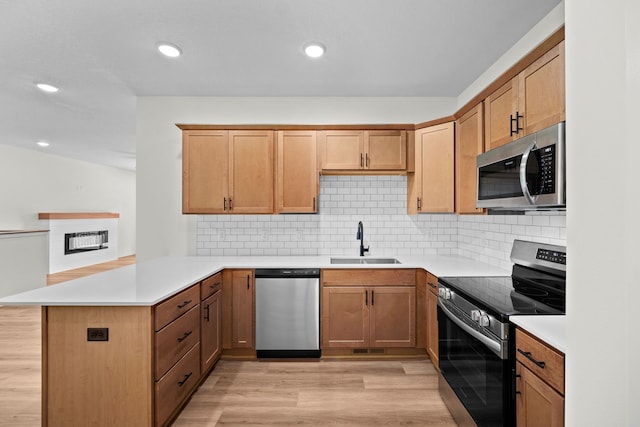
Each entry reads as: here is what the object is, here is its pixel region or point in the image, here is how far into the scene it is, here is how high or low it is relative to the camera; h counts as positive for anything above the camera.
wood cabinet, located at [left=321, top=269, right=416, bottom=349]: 3.04 -0.83
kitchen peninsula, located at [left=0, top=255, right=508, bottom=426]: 1.83 -0.77
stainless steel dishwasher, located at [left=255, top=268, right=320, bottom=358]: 3.03 -0.84
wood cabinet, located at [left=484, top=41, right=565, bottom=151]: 1.74 +0.65
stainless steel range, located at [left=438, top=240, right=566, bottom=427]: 1.54 -0.57
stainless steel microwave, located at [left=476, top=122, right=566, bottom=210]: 1.60 +0.22
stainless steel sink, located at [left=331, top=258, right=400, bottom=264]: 3.49 -0.47
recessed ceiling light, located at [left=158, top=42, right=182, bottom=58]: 2.54 +1.23
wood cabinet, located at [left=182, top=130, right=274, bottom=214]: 3.33 +0.38
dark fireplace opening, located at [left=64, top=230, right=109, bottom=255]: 7.35 -0.64
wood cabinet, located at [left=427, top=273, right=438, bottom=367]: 2.69 -0.82
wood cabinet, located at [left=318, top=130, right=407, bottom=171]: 3.36 +0.63
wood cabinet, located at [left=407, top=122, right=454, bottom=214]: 3.09 +0.41
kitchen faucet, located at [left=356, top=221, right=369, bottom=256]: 3.51 -0.23
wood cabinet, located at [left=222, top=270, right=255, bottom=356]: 3.06 -0.80
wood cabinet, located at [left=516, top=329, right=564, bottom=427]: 1.22 -0.64
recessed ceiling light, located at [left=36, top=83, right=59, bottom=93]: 3.29 +1.22
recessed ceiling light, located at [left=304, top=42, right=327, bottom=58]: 2.53 +1.22
